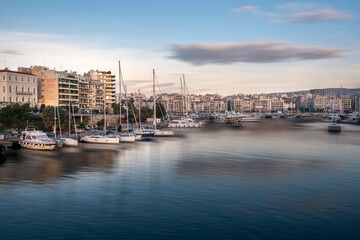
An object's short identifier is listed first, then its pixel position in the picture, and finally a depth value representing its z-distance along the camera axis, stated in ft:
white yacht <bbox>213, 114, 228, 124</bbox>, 620.41
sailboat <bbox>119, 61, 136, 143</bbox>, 230.48
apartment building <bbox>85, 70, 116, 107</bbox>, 542.16
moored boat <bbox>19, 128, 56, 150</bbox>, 180.06
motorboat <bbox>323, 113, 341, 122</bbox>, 600.72
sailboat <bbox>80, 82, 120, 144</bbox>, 218.38
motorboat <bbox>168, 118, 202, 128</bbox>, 421.59
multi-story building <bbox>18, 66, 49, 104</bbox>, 389.19
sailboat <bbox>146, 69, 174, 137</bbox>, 287.32
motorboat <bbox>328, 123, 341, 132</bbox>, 377.58
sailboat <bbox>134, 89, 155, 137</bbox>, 272.78
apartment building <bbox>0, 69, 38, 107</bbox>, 302.45
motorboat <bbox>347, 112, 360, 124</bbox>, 559.14
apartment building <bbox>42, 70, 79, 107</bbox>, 383.65
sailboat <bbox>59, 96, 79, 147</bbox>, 201.67
